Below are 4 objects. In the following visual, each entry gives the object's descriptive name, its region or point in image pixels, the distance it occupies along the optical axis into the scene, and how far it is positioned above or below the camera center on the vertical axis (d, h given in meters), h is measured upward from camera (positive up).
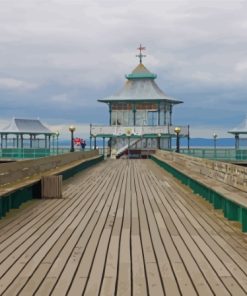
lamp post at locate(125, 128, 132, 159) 63.47 +1.47
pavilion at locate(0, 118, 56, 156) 75.69 +1.53
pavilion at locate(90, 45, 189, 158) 65.19 +3.17
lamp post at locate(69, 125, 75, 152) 45.16 +1.28
